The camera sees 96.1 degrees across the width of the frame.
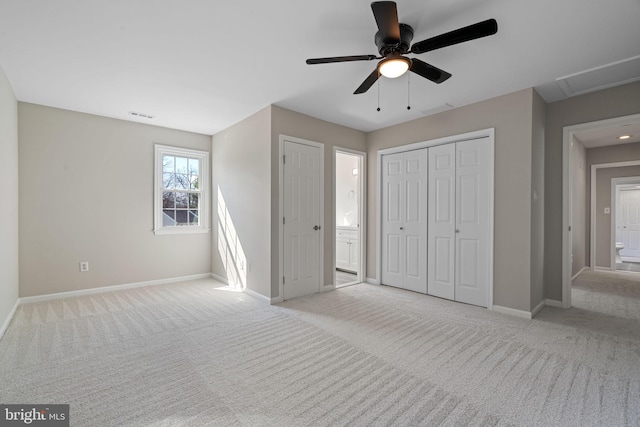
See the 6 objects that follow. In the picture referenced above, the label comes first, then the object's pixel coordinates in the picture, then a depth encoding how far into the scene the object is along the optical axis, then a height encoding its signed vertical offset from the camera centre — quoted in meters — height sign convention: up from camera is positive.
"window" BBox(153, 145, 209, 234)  4.89 +0.43
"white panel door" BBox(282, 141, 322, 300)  4.04 -0.07
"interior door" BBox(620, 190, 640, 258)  7.88 -0.16
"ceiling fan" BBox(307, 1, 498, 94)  1.79 +1.19
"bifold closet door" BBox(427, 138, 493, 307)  3.68 -0.07
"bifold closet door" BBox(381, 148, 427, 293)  4.35 -0.07
